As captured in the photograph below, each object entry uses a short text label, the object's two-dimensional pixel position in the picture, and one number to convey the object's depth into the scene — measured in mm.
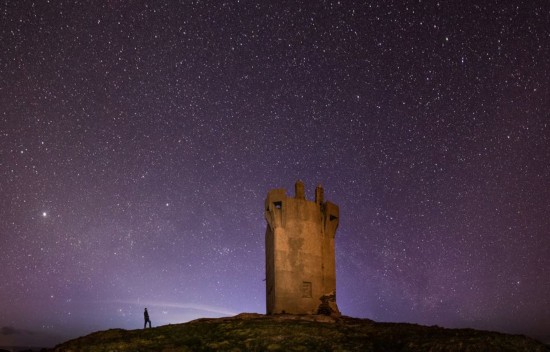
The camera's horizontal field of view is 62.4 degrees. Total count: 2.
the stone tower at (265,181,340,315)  29500
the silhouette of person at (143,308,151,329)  33475
